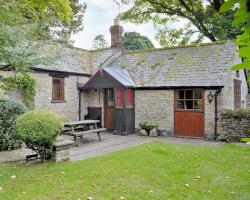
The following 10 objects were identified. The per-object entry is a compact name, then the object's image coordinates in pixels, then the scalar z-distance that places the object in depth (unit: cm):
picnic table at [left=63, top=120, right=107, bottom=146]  945
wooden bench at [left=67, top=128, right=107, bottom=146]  925
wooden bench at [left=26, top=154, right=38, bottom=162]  681
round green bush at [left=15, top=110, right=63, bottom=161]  636
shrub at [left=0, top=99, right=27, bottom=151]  807
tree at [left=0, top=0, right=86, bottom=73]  691
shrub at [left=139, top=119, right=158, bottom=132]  1172
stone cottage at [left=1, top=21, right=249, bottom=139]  1106
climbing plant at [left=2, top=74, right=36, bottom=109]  1058
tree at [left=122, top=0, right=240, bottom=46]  1790
